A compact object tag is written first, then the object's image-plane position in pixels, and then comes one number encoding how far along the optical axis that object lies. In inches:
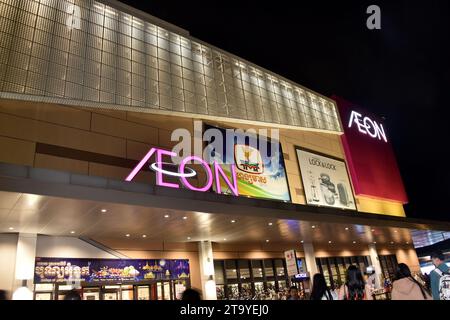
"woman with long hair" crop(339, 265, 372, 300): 209.9
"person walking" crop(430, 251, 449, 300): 205.2
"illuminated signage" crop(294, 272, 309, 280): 530.0
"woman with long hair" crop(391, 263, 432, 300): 164.6
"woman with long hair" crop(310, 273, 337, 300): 172.9
